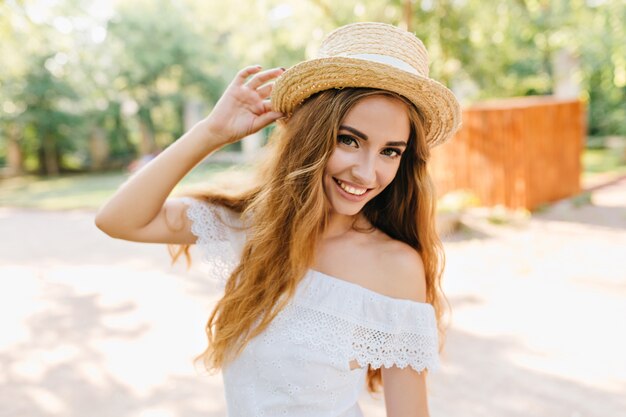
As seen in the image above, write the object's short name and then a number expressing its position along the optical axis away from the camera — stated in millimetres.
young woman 1456
